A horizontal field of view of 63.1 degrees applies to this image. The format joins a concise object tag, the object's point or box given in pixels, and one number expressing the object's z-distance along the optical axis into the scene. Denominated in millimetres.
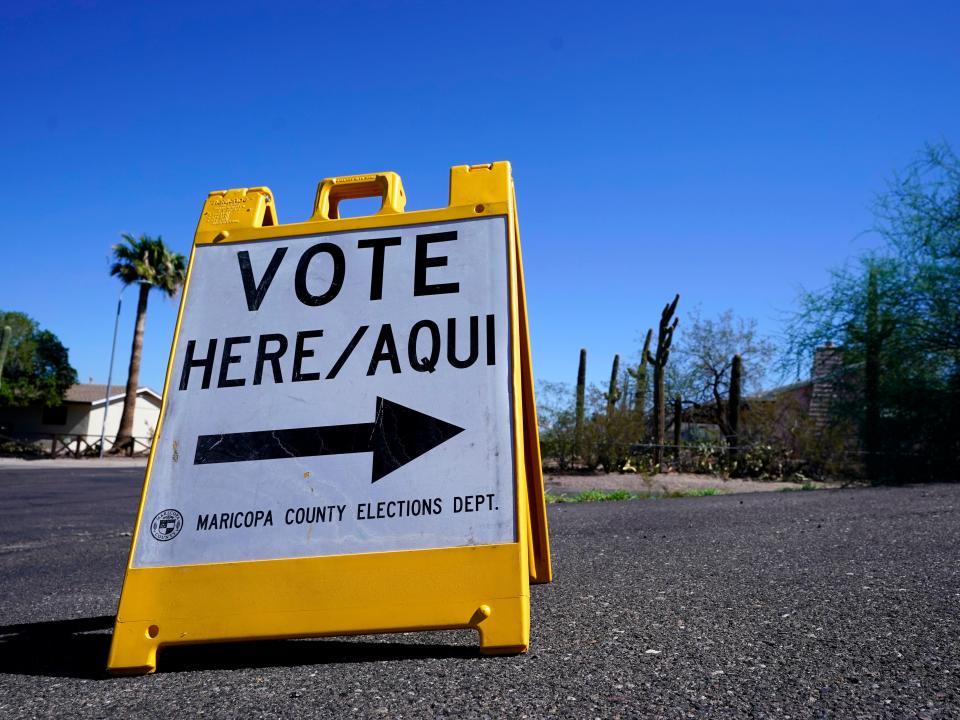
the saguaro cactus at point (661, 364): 18984
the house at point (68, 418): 45344
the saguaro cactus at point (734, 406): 18859
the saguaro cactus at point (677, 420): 21128
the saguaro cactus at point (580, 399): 19234
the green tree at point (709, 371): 28375
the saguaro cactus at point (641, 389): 19688
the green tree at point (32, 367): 42125
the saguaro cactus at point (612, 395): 19812
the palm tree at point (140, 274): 34469
